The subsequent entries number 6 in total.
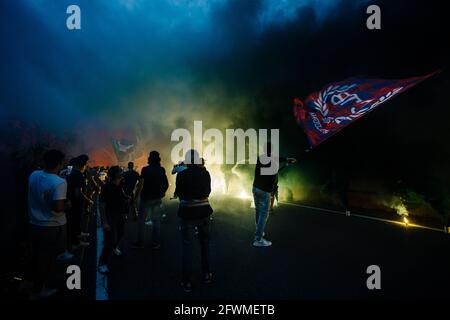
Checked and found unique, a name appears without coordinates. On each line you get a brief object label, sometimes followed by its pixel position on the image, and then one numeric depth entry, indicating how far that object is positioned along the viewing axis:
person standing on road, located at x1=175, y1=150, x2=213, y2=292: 4.15
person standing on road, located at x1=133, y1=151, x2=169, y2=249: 6.25
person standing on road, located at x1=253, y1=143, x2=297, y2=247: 6.12
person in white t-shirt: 3.74
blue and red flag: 7.38
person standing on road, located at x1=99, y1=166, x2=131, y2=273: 4.86
